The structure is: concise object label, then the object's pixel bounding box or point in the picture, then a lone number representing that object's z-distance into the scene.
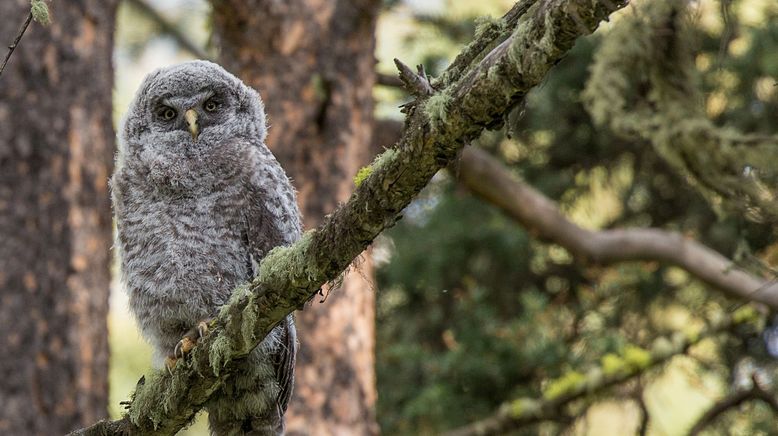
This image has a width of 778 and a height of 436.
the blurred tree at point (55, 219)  10.80
